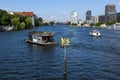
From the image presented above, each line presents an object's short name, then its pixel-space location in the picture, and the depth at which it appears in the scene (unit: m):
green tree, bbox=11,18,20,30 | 72.93
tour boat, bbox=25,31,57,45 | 32.85
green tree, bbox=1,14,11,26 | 71.09
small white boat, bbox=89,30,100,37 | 51.91
